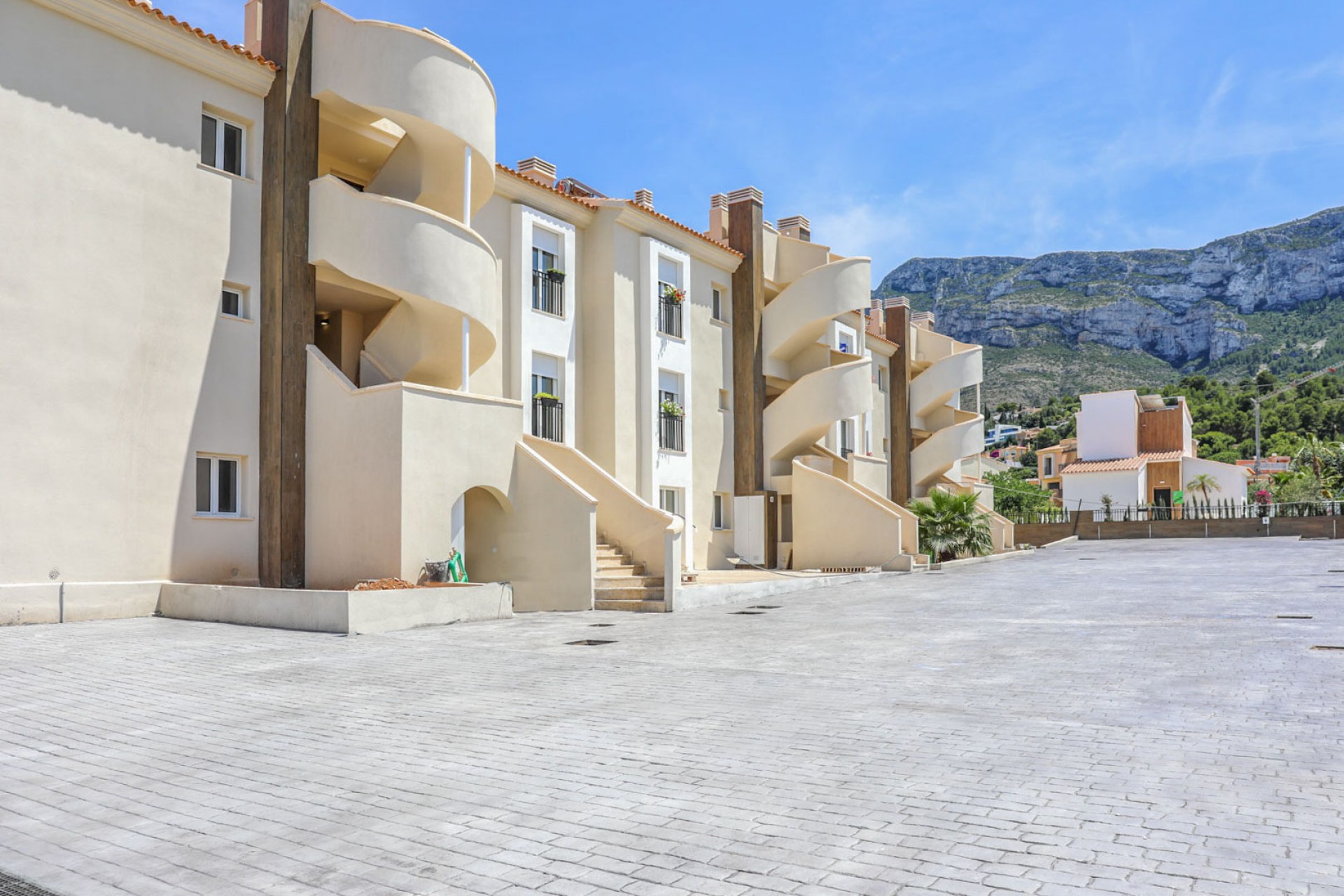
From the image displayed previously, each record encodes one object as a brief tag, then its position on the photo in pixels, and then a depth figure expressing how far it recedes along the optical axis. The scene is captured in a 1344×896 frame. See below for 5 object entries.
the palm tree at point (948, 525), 33.47
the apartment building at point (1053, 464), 95.19
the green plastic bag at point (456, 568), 17.09
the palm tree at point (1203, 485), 74.06
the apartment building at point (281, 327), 15.05
